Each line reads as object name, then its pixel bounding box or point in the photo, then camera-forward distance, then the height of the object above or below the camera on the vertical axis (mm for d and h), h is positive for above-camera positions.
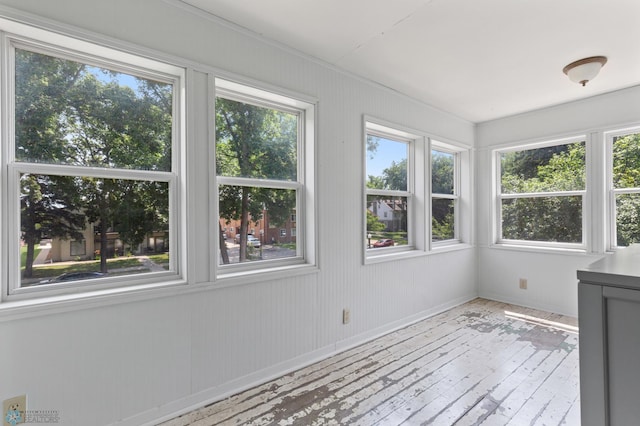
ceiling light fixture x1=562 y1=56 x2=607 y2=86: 2494 +1204
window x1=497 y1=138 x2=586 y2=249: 3577 +235
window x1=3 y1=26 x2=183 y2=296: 1546 +302
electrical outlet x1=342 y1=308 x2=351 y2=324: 2725 -913
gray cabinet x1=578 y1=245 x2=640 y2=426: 706 -319
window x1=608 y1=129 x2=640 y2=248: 3188 +263
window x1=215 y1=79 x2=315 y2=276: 2203 +335
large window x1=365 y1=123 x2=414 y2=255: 3166 +279
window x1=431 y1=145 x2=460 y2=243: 3861 +274
